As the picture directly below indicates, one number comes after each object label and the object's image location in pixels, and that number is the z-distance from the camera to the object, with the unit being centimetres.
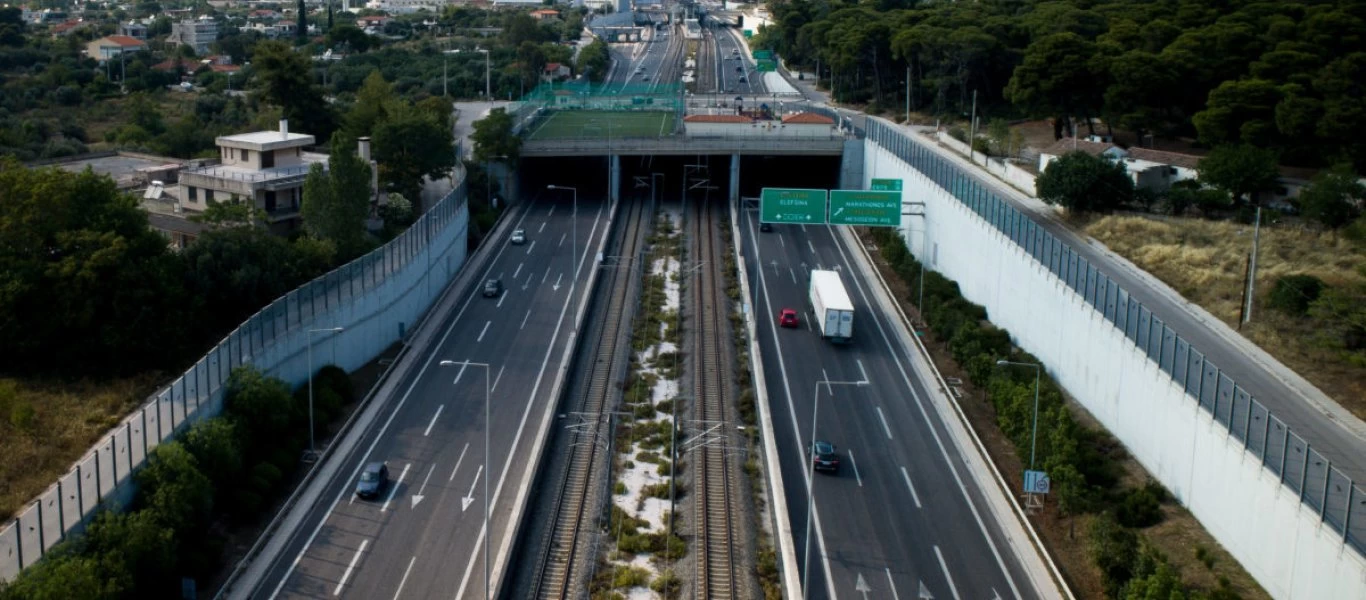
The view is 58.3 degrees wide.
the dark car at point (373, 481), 3669
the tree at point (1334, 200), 5431
